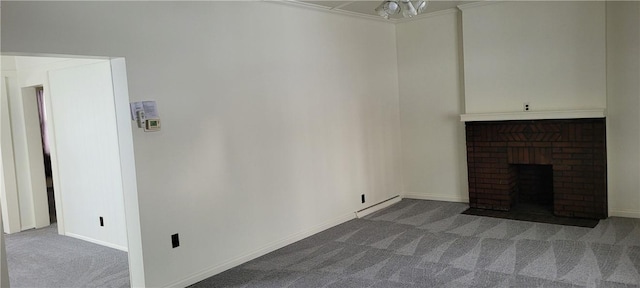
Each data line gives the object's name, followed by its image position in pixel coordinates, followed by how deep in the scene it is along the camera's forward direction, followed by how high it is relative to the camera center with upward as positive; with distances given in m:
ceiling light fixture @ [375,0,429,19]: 4.09 +0.97
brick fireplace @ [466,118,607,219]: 4.84 -0.66
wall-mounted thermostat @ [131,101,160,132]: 3.34 +0.11
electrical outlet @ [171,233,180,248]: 3.61 -0.89
